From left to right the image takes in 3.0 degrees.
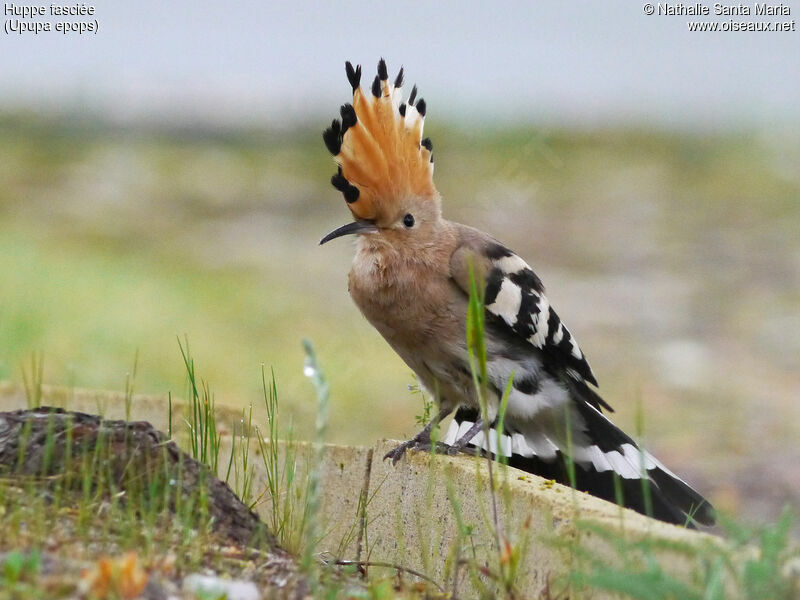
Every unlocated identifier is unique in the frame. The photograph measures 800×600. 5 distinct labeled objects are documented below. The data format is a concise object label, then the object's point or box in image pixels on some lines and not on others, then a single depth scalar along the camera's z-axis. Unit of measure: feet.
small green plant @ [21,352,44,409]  22.24
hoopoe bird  22.54
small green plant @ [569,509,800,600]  20.95
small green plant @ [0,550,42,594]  21.20
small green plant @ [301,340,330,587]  21.46
